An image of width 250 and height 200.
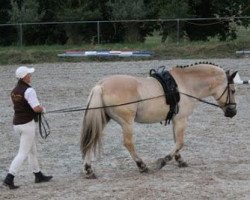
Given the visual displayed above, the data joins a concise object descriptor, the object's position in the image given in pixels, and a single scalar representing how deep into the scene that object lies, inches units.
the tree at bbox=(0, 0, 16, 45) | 1328.7
